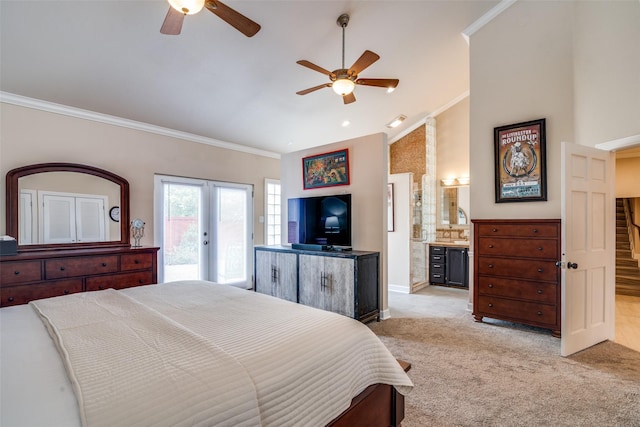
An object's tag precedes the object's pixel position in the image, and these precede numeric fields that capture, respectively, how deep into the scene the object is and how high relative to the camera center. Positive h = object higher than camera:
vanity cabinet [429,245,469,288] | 5.69 -1.06
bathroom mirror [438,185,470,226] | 6.22 +0.14
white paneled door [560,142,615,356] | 2.84 -0.36
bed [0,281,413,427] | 0.88 -0.56
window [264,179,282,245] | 5.96 +0.01
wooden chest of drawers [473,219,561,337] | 3.29 -0.71
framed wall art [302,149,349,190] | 4.37 +0.66
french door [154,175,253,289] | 4.59 -0.28
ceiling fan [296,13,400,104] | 3.09 +1.51
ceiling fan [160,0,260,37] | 1.92 +1.40
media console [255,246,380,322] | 3.66 -0.90
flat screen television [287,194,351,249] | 4.17 -0.12
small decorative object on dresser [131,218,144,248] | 4.06 -0.23
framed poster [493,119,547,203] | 3.62 +0.62
